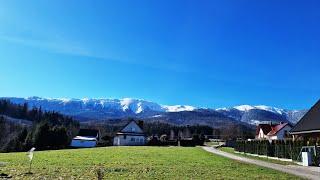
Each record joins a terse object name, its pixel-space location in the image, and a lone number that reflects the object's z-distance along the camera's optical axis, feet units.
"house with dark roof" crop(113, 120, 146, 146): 203.98
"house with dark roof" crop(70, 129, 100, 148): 197.50
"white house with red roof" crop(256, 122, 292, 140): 172.23
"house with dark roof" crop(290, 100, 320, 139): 82.84
